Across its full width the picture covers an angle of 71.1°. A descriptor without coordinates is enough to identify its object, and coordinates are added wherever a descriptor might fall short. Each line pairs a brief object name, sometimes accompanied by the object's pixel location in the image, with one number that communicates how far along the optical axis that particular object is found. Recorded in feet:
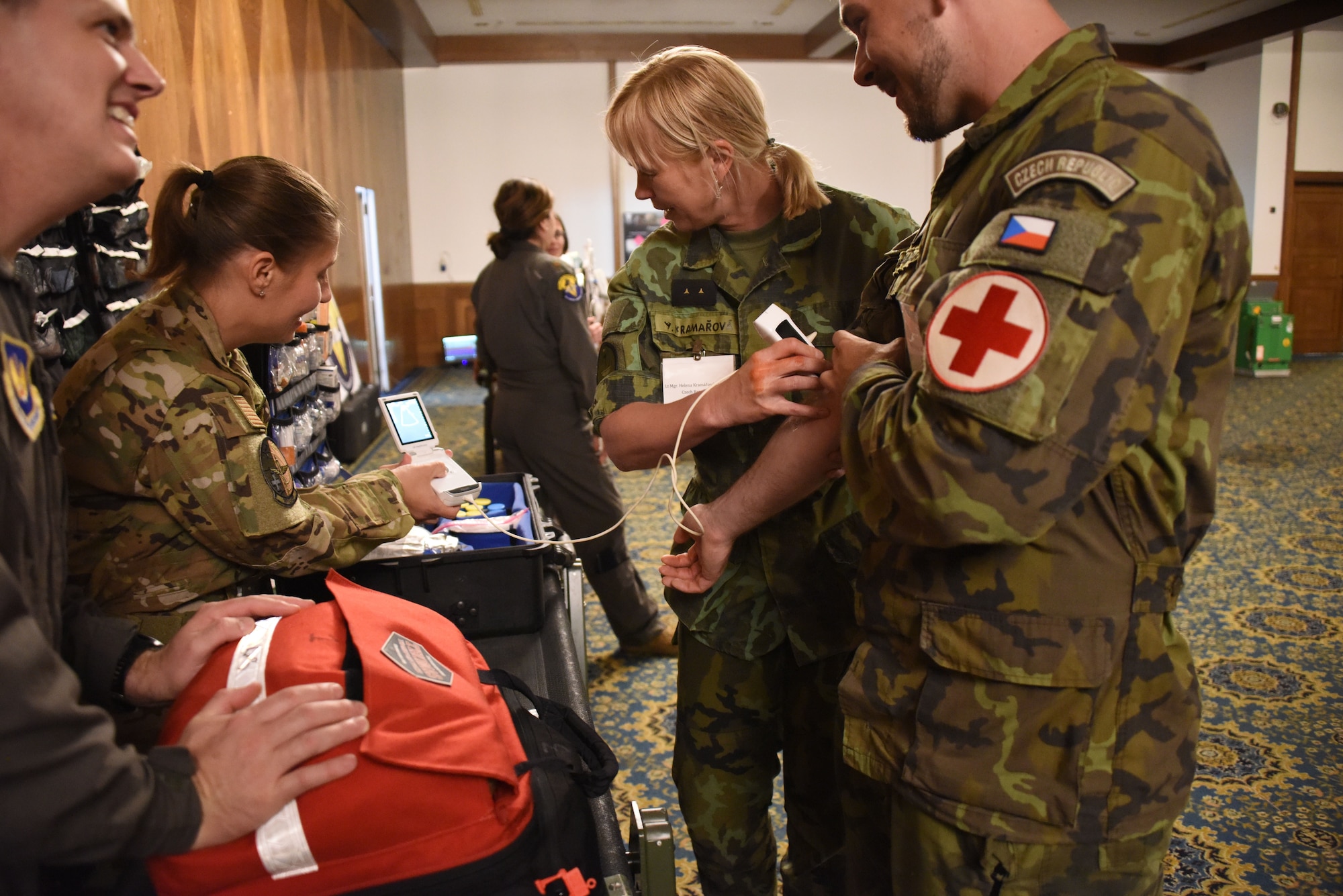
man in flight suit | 2.34
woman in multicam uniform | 4.14
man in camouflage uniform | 2.78
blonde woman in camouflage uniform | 4.93
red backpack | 2.88
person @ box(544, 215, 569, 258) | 14.14
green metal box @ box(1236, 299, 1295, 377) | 31.40
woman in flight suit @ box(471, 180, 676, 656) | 11.91
